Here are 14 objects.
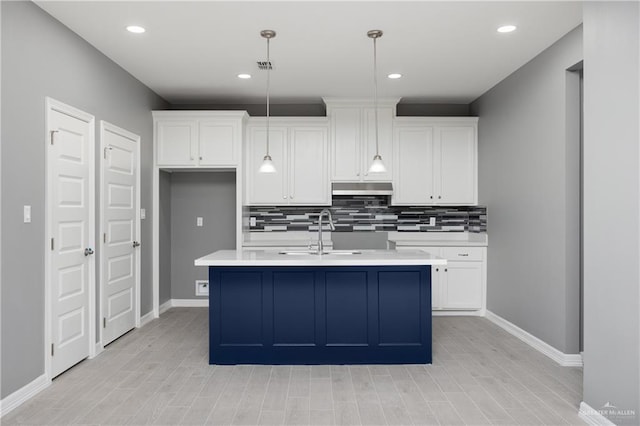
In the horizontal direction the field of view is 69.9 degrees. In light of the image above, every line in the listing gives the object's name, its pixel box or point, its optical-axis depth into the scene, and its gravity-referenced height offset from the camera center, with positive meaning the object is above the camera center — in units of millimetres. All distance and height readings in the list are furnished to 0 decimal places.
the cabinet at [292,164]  5617 +613
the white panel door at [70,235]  3271 -164
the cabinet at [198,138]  5270 +878
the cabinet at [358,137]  5621 +941
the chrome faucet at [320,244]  3836 -261
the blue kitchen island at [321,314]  3643 -802
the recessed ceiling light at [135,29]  3513 +1437
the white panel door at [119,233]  4082 -180
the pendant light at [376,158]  3603 +453
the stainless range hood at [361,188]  5590 +314
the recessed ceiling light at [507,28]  3510 +1435
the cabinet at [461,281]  5359 -792
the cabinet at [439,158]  5633 +685
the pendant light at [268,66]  3605 +1376
